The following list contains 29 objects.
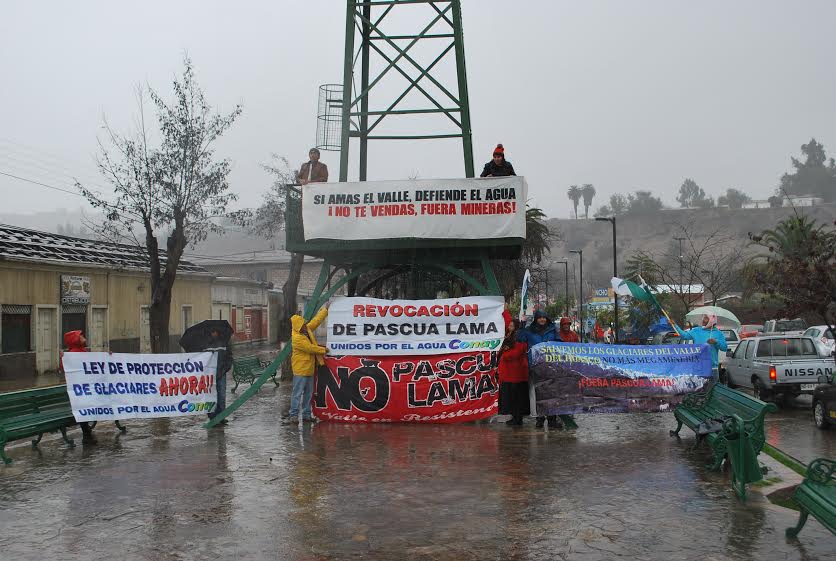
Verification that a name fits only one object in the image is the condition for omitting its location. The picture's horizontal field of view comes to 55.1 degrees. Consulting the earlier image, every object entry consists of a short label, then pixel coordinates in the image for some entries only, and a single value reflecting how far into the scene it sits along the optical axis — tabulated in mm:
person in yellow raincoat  13508
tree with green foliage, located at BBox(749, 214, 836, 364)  17609
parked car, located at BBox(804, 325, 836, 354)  27322
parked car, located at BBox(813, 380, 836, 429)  13562
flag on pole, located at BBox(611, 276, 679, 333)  14047
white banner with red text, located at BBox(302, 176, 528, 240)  13656
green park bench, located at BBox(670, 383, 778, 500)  8266
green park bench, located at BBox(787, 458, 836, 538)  6117
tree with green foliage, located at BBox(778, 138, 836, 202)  193250
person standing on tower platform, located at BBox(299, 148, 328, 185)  14930
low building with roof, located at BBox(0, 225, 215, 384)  26531
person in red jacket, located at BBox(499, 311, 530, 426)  13172
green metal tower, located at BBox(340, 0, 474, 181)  15758
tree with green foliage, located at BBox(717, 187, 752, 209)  178250
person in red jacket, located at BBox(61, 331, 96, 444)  12398
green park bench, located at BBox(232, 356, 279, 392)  21172
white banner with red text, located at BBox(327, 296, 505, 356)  13703
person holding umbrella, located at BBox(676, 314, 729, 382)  13127
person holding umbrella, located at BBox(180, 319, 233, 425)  13805
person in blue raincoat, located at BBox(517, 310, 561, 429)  13359
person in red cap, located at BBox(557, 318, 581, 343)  13500
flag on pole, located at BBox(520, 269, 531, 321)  13938
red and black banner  13492
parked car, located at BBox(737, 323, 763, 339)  41588
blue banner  12492
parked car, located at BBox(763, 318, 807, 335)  40406
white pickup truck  16984
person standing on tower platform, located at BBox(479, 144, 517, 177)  14320
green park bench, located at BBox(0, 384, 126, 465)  10891
